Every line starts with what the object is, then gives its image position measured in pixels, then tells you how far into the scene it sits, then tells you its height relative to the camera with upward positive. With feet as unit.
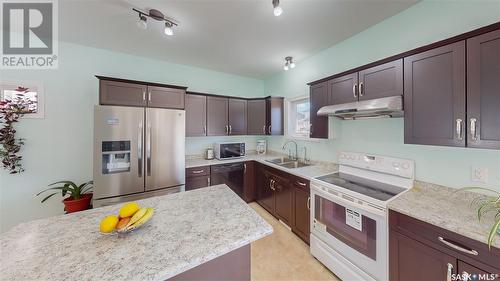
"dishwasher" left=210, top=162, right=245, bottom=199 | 9.82 -2.13
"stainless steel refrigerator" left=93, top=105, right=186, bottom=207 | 6.70 -0.52
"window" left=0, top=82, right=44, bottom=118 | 7.16 +2.08
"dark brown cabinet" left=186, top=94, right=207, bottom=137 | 9.84 +1.50
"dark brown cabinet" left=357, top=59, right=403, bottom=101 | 5.11 +1.93
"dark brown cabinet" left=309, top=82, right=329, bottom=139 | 7.43 +1.46
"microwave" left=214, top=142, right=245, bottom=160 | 10.81 -0.65
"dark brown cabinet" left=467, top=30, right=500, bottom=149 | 3.63 +1.09
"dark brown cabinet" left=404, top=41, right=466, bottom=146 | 4.09 +1.14
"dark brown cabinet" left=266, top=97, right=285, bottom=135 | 11.17 +1.66
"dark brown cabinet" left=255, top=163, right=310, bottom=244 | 7.28 -2.91
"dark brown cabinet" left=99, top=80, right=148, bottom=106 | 7.13 +2.11
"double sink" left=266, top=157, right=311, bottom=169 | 9.73 -1.36
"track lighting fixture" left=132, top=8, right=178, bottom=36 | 5.73 +4.36
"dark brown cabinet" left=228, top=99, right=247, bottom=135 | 11.28 +1.63
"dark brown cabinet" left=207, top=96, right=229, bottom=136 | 10.51 +1.55
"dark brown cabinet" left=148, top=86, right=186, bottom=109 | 8.02 +2.15
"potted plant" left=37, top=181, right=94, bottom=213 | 7.27 -2.52
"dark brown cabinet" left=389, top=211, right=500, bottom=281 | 3.17 -2.47
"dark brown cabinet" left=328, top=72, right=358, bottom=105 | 6.22 +1.99
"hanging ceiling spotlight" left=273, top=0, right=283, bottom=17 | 4.73 +3.75
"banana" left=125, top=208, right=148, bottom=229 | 2.93 -1.37
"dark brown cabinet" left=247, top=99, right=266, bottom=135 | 11.55 +1.64
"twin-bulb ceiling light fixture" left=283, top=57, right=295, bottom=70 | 8.87 +4.30
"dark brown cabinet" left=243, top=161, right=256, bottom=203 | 10.82 -2.69
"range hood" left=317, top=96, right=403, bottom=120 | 4.96 +1.04
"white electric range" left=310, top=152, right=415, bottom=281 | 4.73 -2.38
